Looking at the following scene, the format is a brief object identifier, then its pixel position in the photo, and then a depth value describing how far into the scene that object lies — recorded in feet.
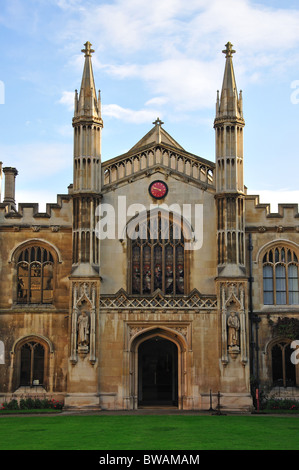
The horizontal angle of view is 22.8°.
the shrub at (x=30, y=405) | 108.88
